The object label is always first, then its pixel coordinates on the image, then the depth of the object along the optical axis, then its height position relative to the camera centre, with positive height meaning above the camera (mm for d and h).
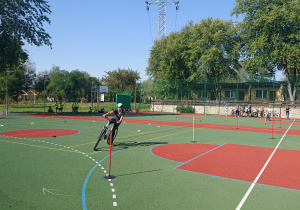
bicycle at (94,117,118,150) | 9524 -1236
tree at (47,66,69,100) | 66588 +4563
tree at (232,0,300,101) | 32281 +9680
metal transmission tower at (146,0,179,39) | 59162 +22072
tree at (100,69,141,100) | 69312 +6623
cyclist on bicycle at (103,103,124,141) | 9664 -507
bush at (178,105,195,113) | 38344 -955
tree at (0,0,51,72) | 30266 +9373
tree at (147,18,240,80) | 40062 +8878
